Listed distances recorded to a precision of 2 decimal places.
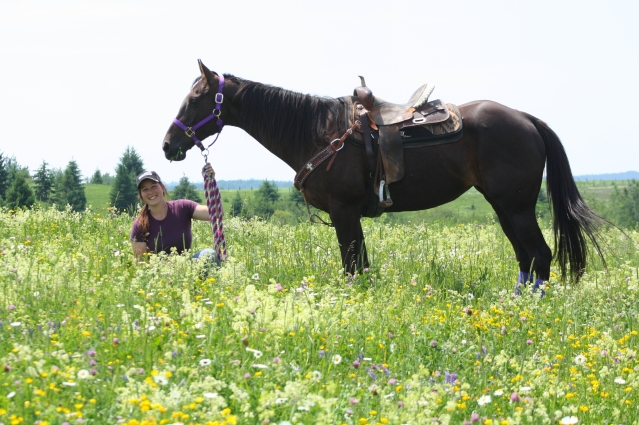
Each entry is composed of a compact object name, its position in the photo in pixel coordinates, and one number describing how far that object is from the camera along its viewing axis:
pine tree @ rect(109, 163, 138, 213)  84.86
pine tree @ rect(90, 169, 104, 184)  133.88
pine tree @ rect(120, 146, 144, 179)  105.34
